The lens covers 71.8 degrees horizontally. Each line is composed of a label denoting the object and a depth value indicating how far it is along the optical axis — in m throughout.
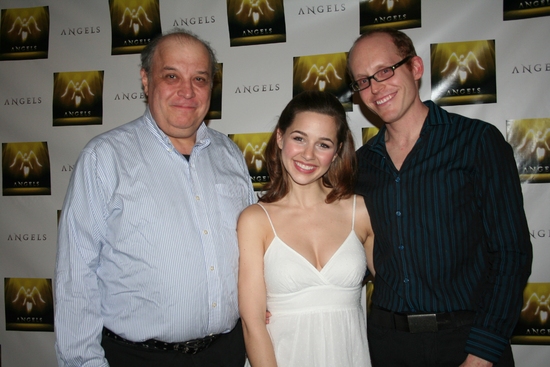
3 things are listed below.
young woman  1.60
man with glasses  1.48
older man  1.51
